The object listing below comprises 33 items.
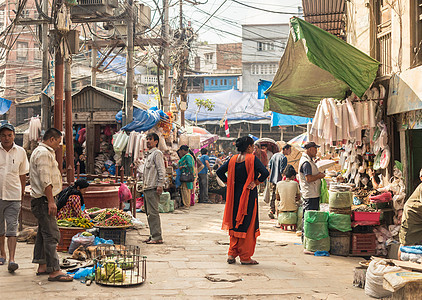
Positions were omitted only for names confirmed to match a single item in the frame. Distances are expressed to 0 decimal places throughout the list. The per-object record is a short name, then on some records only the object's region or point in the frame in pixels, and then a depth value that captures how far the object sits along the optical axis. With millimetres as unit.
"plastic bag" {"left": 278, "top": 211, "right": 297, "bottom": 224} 11719
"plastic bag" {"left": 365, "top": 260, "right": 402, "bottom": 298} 5656
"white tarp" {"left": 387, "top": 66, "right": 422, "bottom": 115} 7535
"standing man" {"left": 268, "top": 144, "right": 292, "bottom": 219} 13617
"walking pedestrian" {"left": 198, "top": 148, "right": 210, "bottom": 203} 18506
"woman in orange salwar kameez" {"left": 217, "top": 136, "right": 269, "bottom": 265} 7723
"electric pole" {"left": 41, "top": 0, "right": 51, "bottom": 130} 14461
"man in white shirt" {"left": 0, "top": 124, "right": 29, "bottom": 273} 6848
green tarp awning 8359
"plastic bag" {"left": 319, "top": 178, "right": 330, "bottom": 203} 10762
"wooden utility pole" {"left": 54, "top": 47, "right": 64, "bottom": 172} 9961
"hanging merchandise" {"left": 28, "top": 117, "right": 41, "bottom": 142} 16242
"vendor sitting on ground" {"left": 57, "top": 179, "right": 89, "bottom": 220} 8344
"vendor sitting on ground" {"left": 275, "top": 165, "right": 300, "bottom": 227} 11586
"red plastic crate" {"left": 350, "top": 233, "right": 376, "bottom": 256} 8719
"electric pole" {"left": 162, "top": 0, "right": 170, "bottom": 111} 20172
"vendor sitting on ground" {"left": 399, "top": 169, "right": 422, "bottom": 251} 6672
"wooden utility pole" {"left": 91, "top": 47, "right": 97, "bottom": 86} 21484
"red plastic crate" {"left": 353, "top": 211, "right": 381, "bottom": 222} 8520
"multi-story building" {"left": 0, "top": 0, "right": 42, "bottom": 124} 35625
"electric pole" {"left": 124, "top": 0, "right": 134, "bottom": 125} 16375
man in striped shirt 6332
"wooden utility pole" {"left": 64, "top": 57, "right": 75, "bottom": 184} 10484
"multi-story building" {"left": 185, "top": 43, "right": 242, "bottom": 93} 52250
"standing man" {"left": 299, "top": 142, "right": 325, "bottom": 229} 9156
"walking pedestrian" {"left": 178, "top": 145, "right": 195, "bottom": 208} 15727
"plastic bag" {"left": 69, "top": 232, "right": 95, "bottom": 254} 7918
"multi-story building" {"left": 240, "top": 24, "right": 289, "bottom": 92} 52750
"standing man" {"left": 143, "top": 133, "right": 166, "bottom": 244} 9492
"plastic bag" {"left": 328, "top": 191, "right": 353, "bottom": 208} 8656
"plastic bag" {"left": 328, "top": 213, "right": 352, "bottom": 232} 8703
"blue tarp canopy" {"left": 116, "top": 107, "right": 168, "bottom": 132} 15711
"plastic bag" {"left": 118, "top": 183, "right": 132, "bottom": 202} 10711
